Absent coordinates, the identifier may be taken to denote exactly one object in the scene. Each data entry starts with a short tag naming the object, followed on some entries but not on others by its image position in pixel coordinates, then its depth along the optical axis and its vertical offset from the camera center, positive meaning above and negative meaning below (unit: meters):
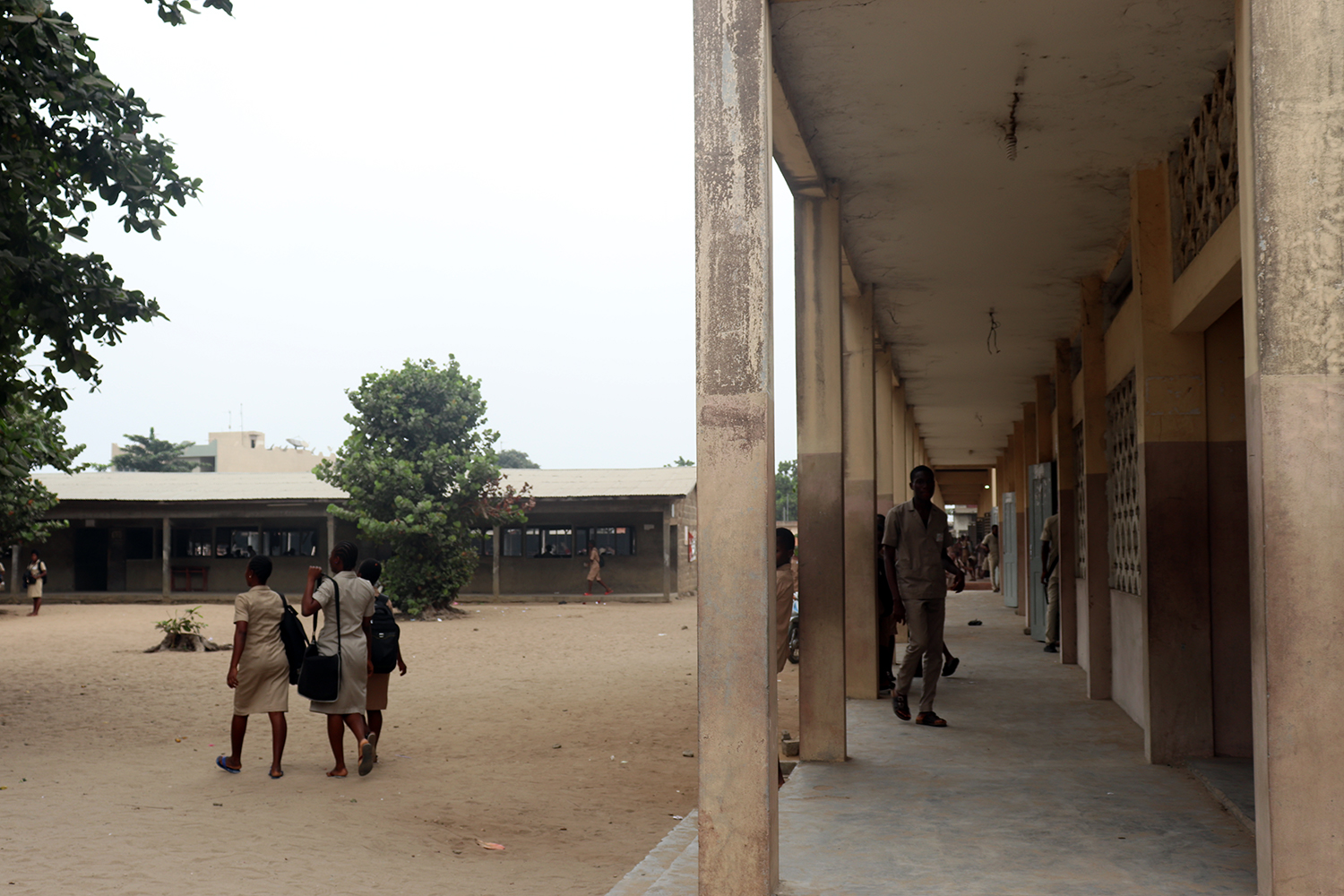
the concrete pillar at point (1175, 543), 6.10 -0.23
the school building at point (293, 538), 26.86 -0.79
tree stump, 16.64 -2.05
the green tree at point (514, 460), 80.81 +3.48
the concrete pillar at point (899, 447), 15.93 +0.84
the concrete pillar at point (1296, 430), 3.51 +0.23
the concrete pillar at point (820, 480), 6.53 +0.15
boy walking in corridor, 7.45 -0.48
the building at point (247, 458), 62.06 +2.85
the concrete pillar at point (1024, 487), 16.67 +0.26
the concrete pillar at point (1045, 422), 14.03 +1.04
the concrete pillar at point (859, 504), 9.02 -0.01
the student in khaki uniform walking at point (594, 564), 26.52 -1.43
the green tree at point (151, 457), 58.84 +2.75
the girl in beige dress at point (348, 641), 7.24 -0.89
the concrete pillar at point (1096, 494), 8.89 +0.07
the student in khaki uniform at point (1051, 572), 11.68 -0.75
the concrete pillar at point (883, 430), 12.77 +0.92
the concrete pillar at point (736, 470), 3.83 +0.12
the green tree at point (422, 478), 21.66 +0.58
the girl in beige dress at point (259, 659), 7.28 -1.02
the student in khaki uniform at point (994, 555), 25.98 -1.24
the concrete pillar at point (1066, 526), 11.02 -0.25
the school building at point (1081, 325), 3.59 +0.89
